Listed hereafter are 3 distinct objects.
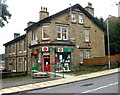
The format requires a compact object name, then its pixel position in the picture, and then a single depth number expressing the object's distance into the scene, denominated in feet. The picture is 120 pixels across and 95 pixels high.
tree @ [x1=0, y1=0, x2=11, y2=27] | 42.83
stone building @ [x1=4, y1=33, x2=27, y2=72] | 50.71
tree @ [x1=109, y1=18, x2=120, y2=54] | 57.39
